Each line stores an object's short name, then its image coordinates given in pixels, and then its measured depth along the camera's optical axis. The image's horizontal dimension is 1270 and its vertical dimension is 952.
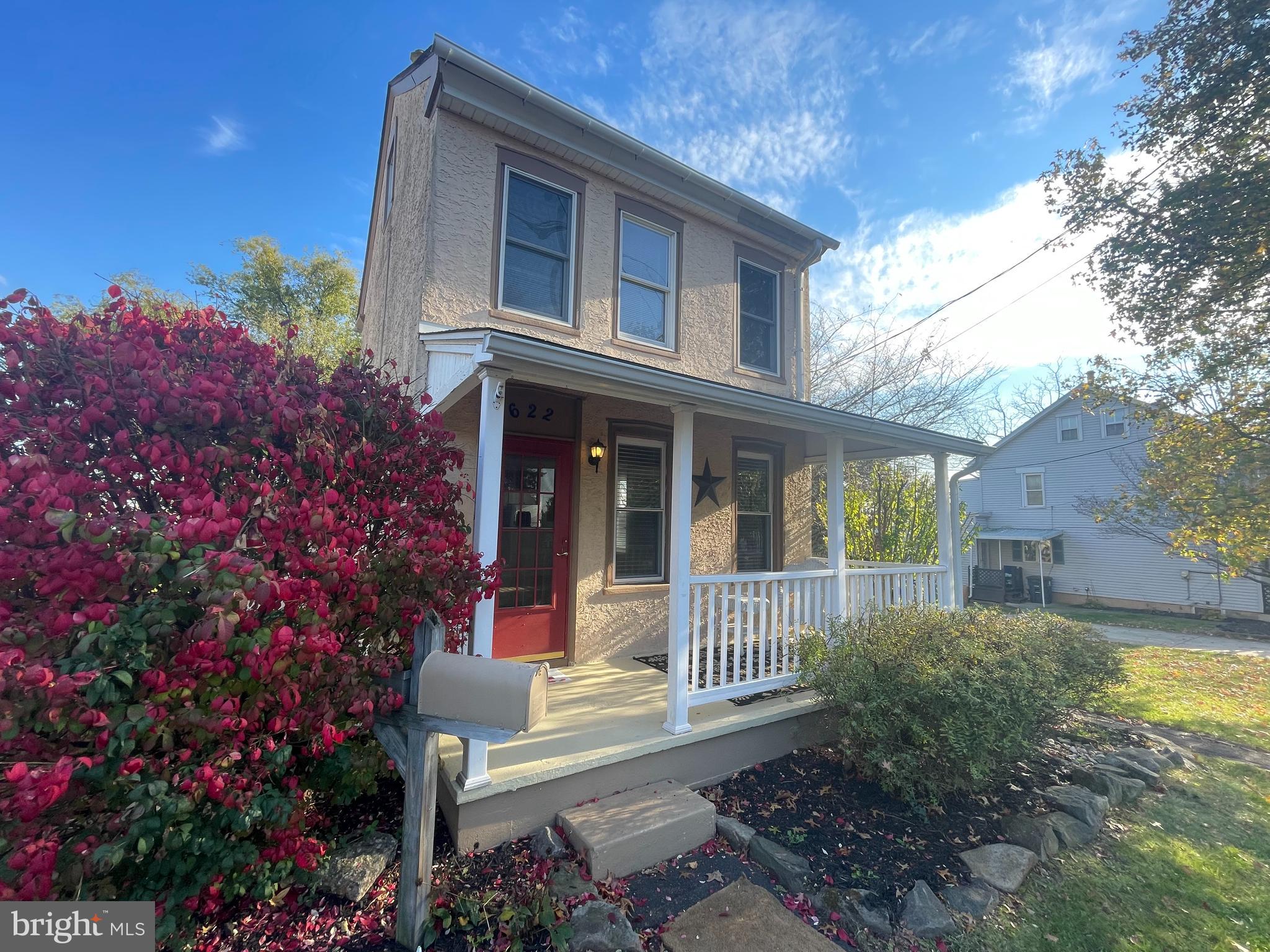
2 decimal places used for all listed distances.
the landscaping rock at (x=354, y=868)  2.53
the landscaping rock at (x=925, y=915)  2.49
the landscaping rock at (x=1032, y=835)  3.16
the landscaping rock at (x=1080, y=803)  3.45
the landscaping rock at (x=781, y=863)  2.78
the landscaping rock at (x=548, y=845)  2.89
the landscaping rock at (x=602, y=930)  2.29
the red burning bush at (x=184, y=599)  1.62
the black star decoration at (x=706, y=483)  6.23
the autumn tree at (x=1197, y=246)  5.30
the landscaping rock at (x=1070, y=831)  3.27
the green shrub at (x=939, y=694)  3.42
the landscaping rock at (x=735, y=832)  3.11
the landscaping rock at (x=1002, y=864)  2.86
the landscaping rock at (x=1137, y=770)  4.14
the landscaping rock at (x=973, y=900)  2.66
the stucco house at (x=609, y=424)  3.45
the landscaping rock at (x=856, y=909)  2.51
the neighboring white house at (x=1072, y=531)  14.98
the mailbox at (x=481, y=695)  2.07
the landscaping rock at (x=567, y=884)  2.58
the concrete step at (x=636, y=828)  2.82
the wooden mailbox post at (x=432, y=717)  2.10
